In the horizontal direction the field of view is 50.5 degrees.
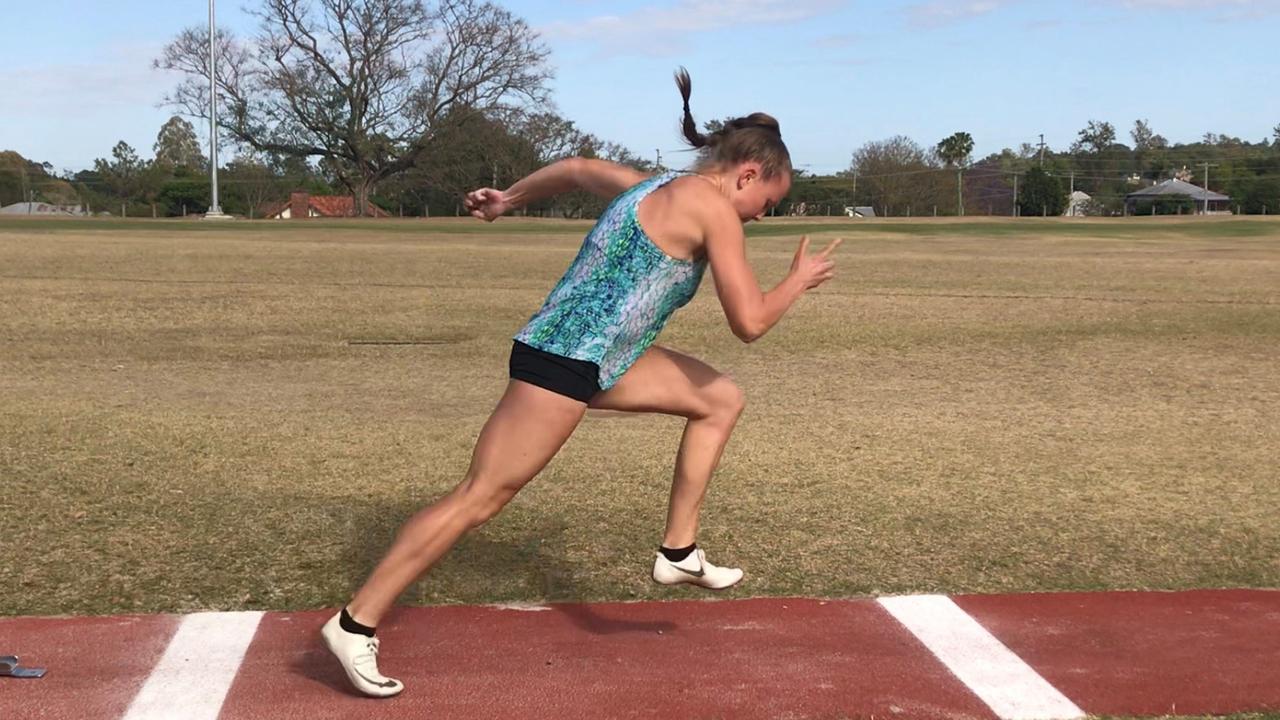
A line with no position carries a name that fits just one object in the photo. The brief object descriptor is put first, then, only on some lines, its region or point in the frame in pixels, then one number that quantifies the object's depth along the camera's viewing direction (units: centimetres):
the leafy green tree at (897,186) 8244
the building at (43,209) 6819
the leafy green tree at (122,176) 7369
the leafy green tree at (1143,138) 12675
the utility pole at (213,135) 5525
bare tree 6372
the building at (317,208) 6981
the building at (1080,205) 8731
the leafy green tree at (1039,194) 7600
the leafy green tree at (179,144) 9400
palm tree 10319
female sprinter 391
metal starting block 416
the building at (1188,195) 8700
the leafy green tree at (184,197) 6712
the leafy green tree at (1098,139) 11769
